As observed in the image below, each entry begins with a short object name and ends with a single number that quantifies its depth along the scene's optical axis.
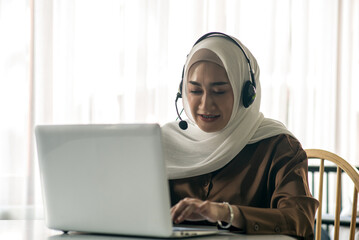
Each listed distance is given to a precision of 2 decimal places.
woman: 2.14
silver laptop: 1.75
